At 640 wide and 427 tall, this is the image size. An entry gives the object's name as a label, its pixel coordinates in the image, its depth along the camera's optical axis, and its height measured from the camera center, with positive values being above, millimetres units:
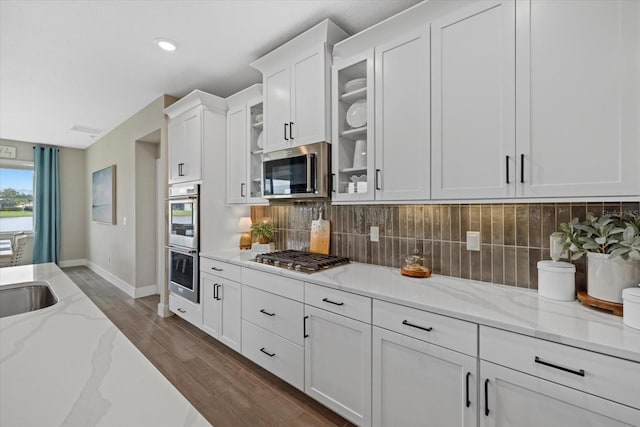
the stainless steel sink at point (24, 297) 1506 -446
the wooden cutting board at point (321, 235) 2570 -198
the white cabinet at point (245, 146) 2900 +671
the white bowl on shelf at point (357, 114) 2070 +699
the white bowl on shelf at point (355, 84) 2062 +908
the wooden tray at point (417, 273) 1890 -388
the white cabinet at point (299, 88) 2143 +975
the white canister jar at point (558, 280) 1404 -325
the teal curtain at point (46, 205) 5859 +155
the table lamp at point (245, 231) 3191 -206
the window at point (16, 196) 5621 +314
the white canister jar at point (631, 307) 1093 -353
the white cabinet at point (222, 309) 2523 -877
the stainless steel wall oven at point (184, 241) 3008 -304
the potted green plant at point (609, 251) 1165 -162
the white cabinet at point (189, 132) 3025 +878
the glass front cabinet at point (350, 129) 2037 +591
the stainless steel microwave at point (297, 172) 2152 +318
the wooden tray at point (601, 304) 1215 -389
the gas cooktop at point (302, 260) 2061 -360
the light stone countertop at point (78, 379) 585 -400
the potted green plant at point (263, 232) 3055 -200
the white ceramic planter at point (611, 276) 1227 -266
